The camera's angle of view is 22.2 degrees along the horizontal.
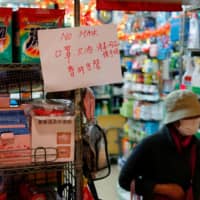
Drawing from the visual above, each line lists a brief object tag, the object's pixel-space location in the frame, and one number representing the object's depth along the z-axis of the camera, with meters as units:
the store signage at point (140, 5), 2.65
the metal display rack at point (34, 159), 2.10
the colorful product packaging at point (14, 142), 2.09
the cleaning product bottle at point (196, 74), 3.75
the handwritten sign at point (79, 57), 2.08
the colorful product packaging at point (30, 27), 2.13
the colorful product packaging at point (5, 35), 2.10
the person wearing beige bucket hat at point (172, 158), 2.88
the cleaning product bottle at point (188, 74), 3.95
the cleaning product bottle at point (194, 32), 3.92
